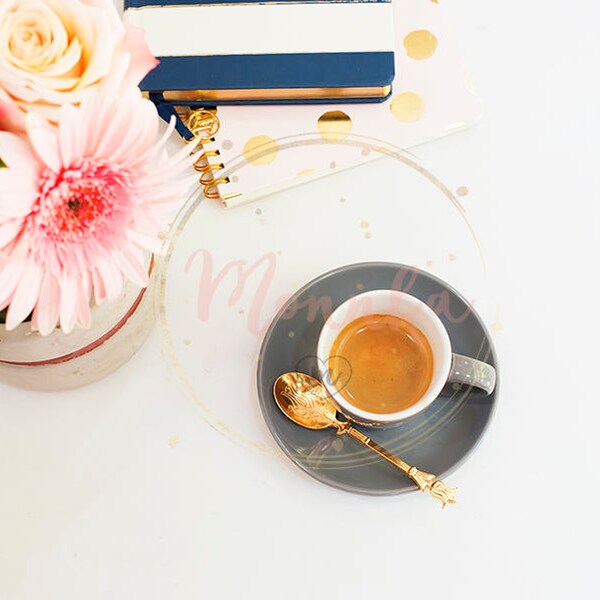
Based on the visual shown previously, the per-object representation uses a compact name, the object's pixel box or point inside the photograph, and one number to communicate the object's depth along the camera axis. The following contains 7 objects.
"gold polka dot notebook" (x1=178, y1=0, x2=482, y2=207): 0.62
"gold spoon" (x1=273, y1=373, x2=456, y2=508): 0.55
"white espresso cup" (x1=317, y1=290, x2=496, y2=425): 0.51
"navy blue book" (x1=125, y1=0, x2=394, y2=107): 0.61
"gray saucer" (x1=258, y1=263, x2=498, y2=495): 0.54
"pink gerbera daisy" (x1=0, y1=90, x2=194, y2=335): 0.33
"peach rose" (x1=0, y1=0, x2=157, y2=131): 0.33
